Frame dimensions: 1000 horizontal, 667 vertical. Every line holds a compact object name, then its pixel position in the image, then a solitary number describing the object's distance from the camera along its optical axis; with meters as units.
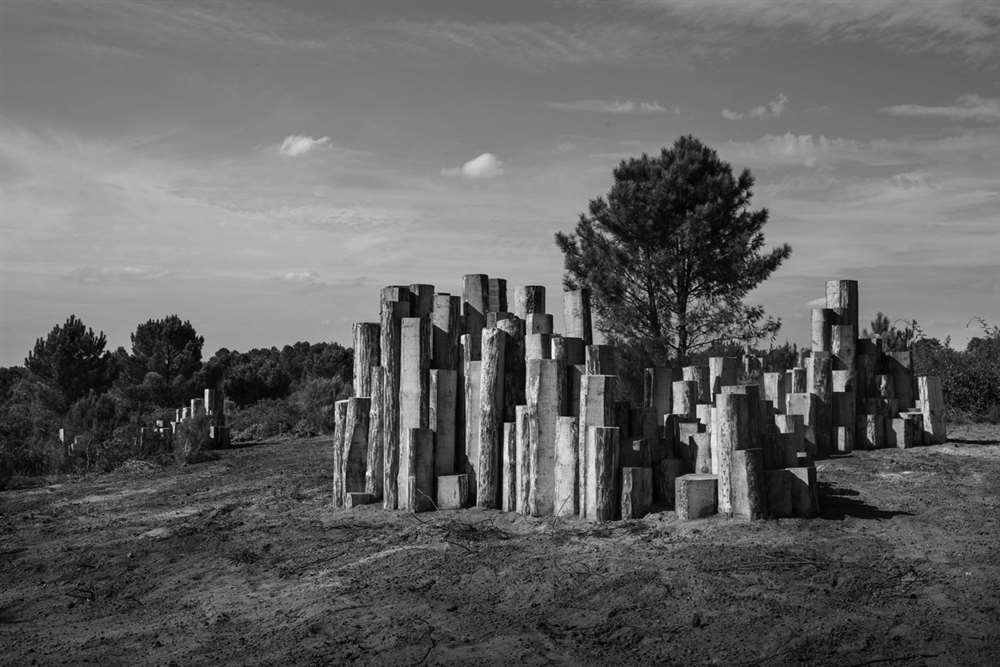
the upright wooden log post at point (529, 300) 9.92
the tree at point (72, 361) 32.56
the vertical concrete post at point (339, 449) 9.91
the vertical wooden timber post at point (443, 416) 9.30
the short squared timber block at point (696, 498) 7.75
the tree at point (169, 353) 33.41
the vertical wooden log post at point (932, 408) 12.30
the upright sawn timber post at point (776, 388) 12.53
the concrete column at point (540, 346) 9.01
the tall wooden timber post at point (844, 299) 12.94
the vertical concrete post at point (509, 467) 8.70
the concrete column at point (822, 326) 12.66
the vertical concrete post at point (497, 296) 10.13
